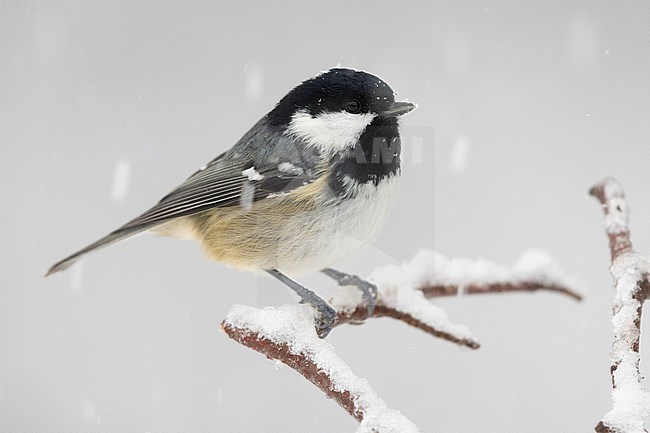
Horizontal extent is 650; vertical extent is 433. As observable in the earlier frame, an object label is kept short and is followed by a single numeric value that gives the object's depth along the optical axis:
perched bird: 2.39
